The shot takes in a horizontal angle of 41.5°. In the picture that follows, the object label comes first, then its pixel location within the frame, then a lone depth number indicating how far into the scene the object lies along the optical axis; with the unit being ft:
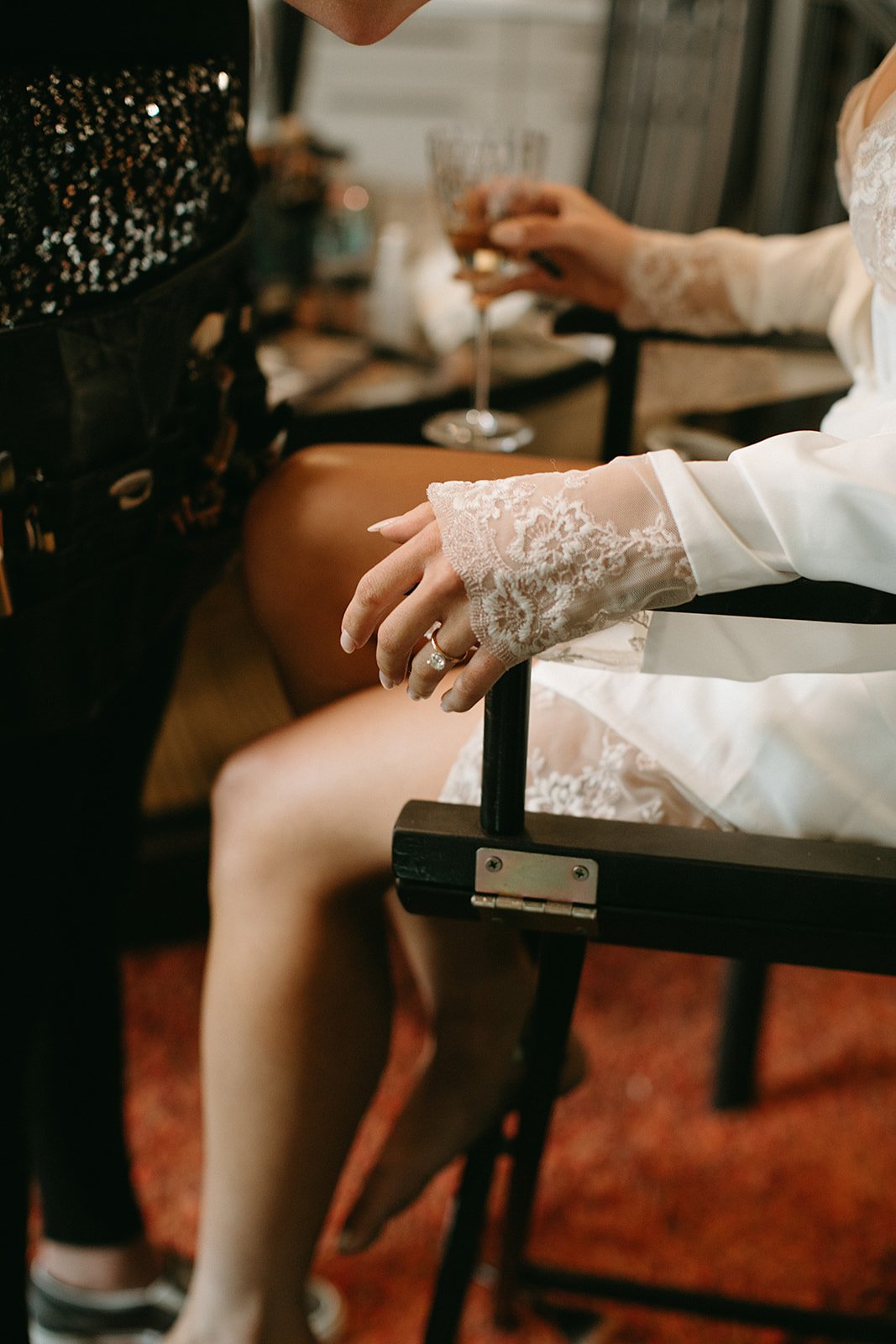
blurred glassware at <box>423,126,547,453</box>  3.23
